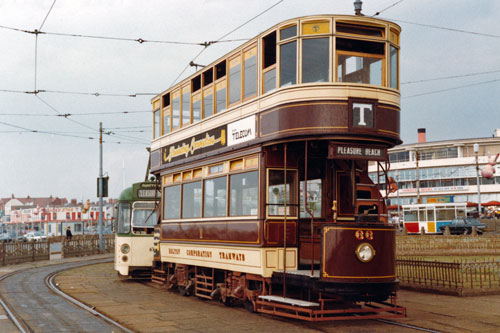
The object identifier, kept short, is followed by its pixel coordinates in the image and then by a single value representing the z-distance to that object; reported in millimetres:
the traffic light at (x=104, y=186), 38531
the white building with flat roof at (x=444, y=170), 89375
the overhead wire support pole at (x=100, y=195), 38500
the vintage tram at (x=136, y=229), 19859
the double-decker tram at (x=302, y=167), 10570
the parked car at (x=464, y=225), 50312
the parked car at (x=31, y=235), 93312
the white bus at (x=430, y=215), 52344
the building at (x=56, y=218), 141125
